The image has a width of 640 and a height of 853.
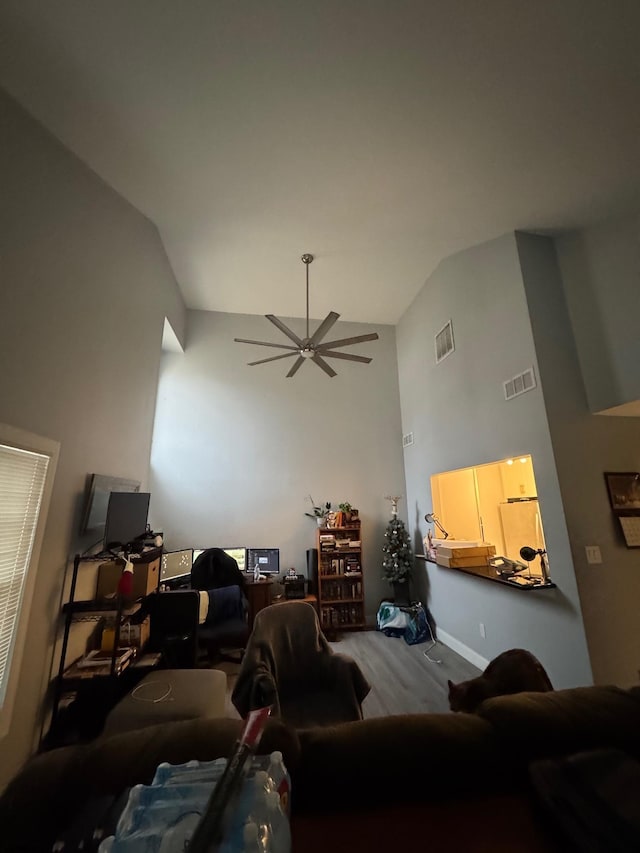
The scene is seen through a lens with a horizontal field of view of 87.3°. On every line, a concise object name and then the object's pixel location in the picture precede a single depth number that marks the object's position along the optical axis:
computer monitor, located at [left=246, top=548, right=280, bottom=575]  4.45
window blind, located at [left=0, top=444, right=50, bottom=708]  1.88
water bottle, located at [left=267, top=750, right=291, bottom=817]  0.66
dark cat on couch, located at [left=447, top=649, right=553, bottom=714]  1.68
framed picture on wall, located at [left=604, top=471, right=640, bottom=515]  2.69
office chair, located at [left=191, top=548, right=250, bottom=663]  3.37
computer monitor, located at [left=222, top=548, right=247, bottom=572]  4.39
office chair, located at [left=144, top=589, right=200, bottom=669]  2.78
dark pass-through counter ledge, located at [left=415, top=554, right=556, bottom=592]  2.59
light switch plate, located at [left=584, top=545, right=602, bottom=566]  2.54
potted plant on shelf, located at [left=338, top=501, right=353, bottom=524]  4.76
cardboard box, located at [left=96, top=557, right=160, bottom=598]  2.62
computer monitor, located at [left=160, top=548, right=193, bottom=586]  3.81
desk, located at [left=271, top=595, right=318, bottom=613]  4.30
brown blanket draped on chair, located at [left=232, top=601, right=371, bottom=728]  1.93
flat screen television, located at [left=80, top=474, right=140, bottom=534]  2.53
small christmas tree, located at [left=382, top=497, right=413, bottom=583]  4.54
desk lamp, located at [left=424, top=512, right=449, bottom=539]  4.15
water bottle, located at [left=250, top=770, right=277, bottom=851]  0.53
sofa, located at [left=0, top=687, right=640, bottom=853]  0.68
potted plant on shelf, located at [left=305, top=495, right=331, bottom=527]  4.80
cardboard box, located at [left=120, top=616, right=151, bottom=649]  2.64
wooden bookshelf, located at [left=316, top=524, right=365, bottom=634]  4.45
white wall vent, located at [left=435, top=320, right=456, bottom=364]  4.15
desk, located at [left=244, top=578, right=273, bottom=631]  3.99
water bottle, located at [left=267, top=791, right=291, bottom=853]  0.55
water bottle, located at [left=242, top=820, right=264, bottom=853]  0.51
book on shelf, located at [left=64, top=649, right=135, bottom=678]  2.24
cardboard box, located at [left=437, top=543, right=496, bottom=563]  3.56
